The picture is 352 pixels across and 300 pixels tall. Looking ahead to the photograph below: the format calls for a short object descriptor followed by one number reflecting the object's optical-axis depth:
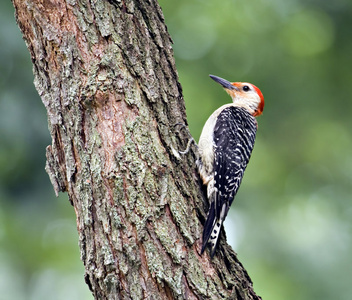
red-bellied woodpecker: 8.77
